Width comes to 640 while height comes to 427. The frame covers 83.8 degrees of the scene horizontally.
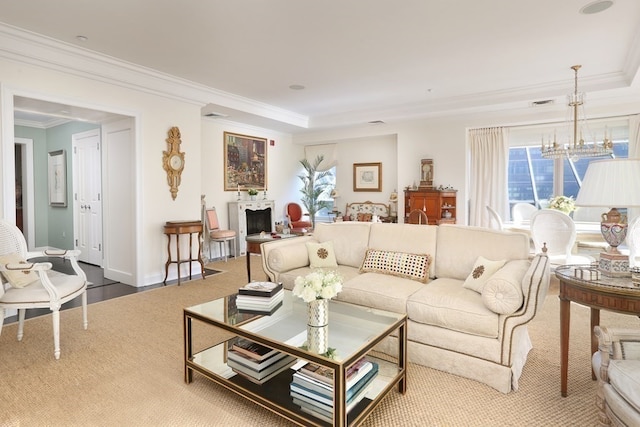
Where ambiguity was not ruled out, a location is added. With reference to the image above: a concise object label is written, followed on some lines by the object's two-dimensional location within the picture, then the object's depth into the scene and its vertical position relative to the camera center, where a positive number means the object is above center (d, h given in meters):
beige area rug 1.95 -1.16
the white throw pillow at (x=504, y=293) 2.20 -0.57
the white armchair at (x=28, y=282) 2.65 -0.63
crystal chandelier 4.32 +0.67
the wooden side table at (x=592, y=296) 1.79 -0.49
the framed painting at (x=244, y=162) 6.83 +0.84
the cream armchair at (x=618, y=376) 1.42 -0.75
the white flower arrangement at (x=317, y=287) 1.98 -0.47
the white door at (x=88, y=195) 5.68 +0.17
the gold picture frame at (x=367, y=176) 7.68 +0.59
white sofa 2.22 -0.65
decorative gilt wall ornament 4.91 +0.61
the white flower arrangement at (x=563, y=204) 4.89 -0.03
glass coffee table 1.73 -0.74
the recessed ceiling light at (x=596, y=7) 2.96 +1.66
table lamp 1.92 +0.03
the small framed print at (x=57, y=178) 6.46 +0.50
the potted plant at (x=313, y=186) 8.09 +0.42
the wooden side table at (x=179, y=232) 4.73 -0.37
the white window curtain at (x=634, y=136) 5.22 +0.97
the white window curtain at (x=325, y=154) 8.17 +1.14
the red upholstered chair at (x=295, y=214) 7.94 -0.23
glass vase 2.01 -0.67
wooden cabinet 6.38 +0.00
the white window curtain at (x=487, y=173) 6.27 +0.53
